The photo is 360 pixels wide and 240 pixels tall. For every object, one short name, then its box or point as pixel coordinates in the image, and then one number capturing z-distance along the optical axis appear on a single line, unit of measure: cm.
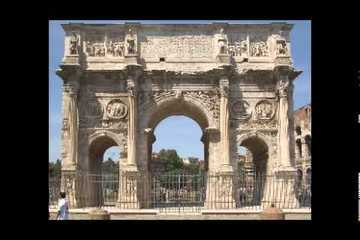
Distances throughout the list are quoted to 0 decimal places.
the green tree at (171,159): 5589
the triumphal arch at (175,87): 2112
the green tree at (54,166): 4146
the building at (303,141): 3506
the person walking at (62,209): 1108
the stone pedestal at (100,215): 1148
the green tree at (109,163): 5494
